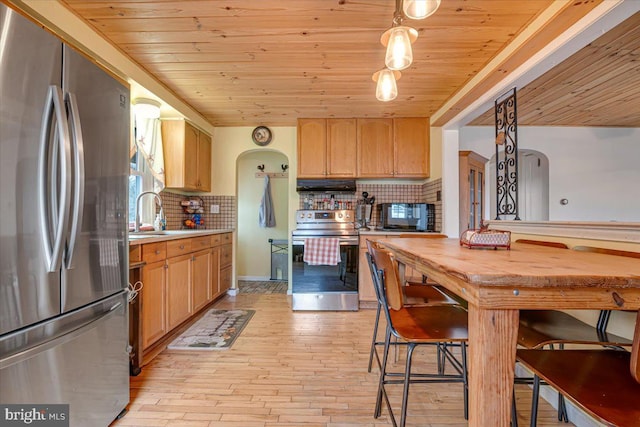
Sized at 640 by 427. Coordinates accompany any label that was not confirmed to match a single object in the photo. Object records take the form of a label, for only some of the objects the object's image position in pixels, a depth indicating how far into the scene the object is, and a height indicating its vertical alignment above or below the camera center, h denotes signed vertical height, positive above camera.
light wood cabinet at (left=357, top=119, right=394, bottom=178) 3.39 +0.84
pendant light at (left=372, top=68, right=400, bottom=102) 1.69 +0.82
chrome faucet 2.39 +0.00
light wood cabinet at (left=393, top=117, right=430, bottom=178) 3.38 +0.85
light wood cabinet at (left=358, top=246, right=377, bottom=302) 3.14 -0.78
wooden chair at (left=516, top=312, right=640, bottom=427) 0.70 -0.50
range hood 3.47 +0.39
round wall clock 3.65 +1.08
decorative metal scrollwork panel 2.30 +0.69
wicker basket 1.37 -0.12
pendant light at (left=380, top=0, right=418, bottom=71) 1.33 +0.84
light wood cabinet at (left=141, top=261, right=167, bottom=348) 1.90 -0.64
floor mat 2.20 -1.05
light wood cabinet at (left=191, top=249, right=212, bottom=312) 2.63 -0.65
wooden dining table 0.70 -0.23
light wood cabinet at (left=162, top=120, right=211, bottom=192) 3.03 +0.69
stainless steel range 3.05 -0.73
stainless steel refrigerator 0.89 -0.04
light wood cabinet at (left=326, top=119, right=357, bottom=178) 3.39 +0.82
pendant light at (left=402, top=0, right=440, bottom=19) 1.11 +0.86
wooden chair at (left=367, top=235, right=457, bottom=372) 1.63 -0.51
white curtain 2.73 +0.71
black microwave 3.27 -0.01
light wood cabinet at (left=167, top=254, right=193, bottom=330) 2.22 -0.65
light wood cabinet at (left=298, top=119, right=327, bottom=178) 3.40 +0.86
